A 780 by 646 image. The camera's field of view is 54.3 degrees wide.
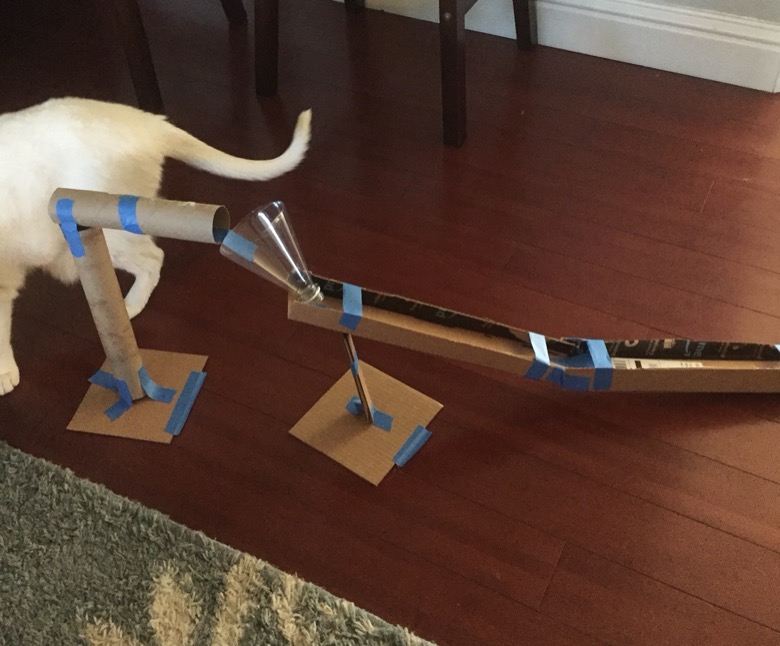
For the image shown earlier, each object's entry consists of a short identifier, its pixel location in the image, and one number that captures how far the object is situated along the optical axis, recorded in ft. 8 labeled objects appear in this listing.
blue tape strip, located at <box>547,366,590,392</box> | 4.02
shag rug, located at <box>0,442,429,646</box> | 3.42
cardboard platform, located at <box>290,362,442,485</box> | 4.03
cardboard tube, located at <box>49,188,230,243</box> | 3.24
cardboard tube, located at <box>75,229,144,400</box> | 3.64
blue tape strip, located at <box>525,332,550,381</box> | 3.89
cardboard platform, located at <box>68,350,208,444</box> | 4.23
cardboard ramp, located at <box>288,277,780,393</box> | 3.70
